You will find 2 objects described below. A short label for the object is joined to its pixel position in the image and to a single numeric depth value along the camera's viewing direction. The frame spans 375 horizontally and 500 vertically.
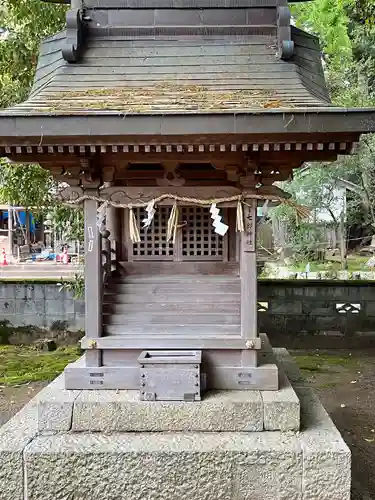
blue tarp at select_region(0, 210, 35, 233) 23.83
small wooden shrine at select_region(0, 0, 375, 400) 3.80
